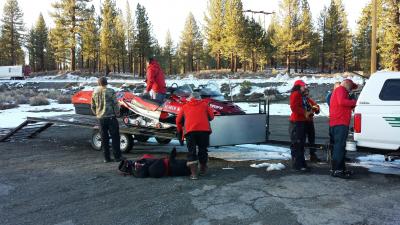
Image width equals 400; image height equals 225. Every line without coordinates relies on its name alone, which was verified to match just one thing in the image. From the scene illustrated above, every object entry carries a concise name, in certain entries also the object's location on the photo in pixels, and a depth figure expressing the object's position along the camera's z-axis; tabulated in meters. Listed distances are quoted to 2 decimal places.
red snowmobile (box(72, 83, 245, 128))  10.23
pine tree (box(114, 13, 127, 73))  68.00
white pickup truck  7.86
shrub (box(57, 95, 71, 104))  29.47
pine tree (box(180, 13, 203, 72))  77.75
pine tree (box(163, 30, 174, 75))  96.19
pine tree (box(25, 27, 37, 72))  89.25
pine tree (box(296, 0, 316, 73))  56.91
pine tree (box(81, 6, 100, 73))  62.71
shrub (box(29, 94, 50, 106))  27.55
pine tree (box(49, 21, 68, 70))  62.25
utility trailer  9.52
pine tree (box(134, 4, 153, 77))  67.81
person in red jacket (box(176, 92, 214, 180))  8.05
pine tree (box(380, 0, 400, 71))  37.38
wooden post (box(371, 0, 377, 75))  20.33
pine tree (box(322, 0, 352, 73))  63.50
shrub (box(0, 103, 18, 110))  25.17
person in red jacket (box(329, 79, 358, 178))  8.02
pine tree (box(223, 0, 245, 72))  55.03
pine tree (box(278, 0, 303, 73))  55.88
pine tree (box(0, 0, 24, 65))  77.88
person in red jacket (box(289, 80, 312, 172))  8.69
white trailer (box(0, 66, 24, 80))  67.51
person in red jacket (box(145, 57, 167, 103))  10.90
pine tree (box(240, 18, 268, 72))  56.41
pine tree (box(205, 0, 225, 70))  59.91
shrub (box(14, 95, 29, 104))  29.04
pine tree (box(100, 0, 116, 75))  65.19
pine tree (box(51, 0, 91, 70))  61.38
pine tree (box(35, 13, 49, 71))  88.38
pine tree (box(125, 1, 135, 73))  73.32
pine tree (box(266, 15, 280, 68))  57.78
